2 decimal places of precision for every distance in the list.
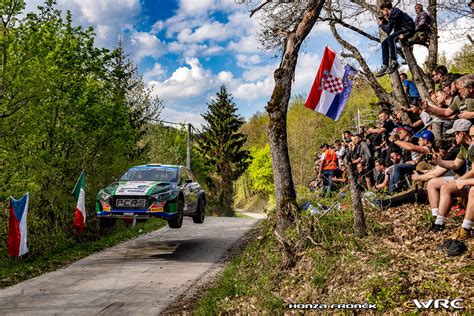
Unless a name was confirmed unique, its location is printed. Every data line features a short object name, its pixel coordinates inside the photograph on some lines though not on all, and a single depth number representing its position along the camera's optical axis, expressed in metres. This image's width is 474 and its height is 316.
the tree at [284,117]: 8.58
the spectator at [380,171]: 10.51
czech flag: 11.12
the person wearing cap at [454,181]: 5.89
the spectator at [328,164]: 13.57
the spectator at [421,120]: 9.72
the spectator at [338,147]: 14.28
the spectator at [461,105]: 6.45
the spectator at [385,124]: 11.31
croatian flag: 12.21
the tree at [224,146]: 48.12
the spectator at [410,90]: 12.47
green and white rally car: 10.98
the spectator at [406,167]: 8.41
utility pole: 33.63
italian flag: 13.09
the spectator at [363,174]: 11.05
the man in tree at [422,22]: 10.00
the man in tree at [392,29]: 9.89
